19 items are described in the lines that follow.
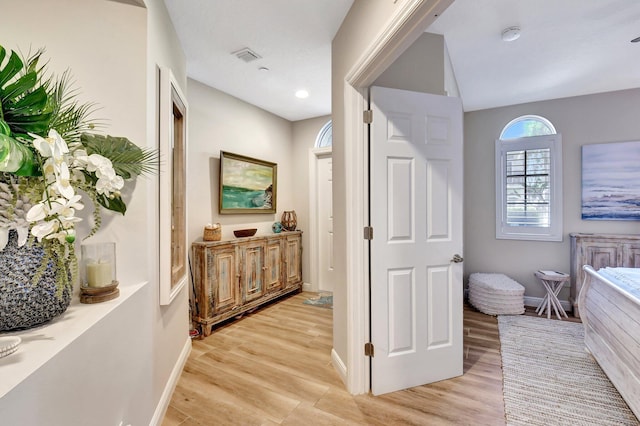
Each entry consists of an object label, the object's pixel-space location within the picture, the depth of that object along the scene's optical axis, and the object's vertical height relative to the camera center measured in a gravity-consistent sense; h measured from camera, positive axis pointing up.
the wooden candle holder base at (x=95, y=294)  1.20 -0.35
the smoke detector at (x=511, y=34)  2.22 +1.39
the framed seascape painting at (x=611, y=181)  3.27 +0.35
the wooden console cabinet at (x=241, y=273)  2.88 -0.73
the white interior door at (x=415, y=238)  1.95 -0.19
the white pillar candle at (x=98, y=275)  1.22 -0.27
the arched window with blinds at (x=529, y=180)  3.59 +0.40
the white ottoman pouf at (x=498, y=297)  3.34 -1.01
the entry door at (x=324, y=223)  4.35 -0.18
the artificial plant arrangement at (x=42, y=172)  0.77 +0.12
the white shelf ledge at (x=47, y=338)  0.68 -0.38
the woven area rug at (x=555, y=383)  1.74 -1.23
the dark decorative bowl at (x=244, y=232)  3.48 -0.26
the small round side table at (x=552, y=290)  3.32 -0.93
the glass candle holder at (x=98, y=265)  1.22 -0.23
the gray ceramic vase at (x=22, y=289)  0.87 -0.24
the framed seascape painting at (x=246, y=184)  3.41 +0.34
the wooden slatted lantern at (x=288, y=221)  4.30 -0.15
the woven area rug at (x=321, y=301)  3.75 -1.22
